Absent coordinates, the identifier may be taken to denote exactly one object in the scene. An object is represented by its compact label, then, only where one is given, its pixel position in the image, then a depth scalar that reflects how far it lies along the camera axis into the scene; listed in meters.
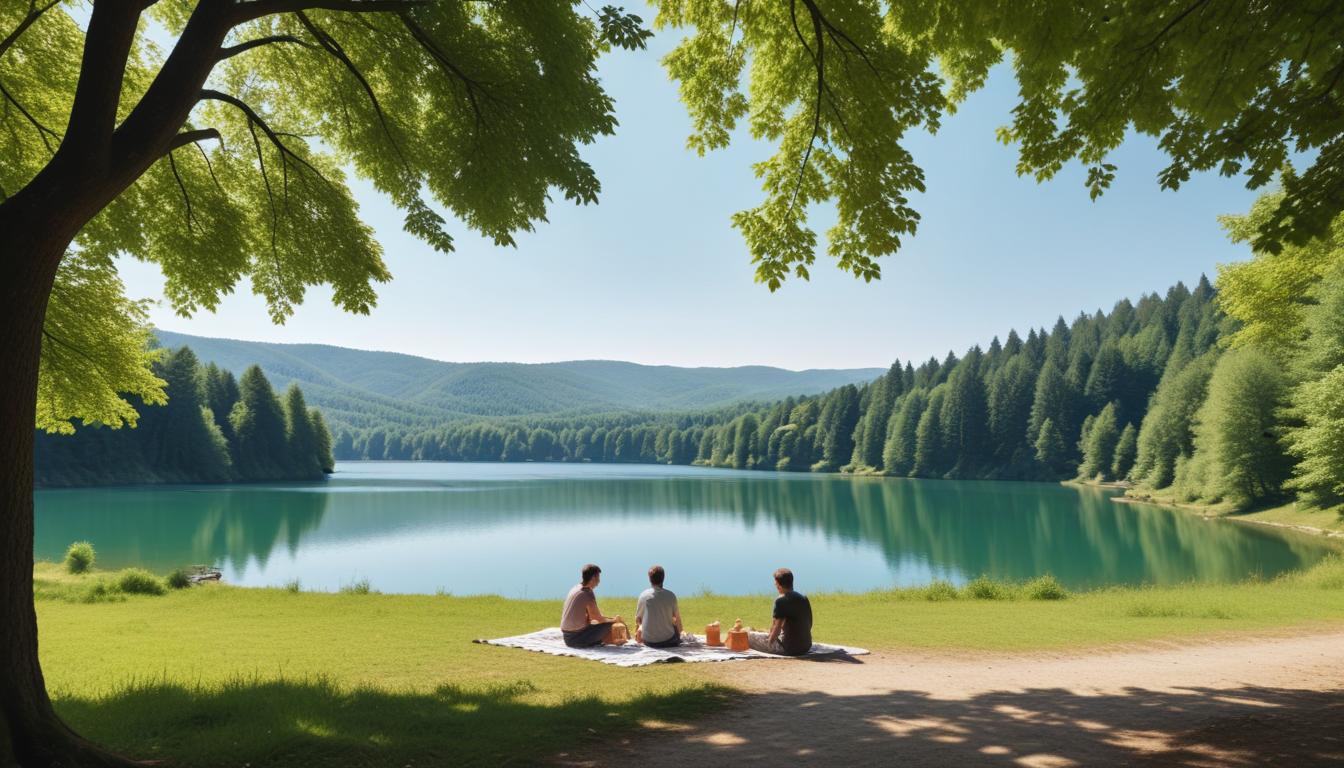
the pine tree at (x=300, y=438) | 91.44
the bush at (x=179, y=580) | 19.31
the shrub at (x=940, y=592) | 18.00
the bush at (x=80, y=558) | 22.23
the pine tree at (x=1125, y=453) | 79.12
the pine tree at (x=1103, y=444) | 82.88
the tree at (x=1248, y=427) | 44.19
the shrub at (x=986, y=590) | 17.92
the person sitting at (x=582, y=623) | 10.41
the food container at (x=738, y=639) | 10.32
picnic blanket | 9.69
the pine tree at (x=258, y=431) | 86.81
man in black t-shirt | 10.04
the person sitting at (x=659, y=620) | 10.40
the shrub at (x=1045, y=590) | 17.97
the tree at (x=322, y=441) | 96.62
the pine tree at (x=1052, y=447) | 94.94
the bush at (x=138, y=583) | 17.94
